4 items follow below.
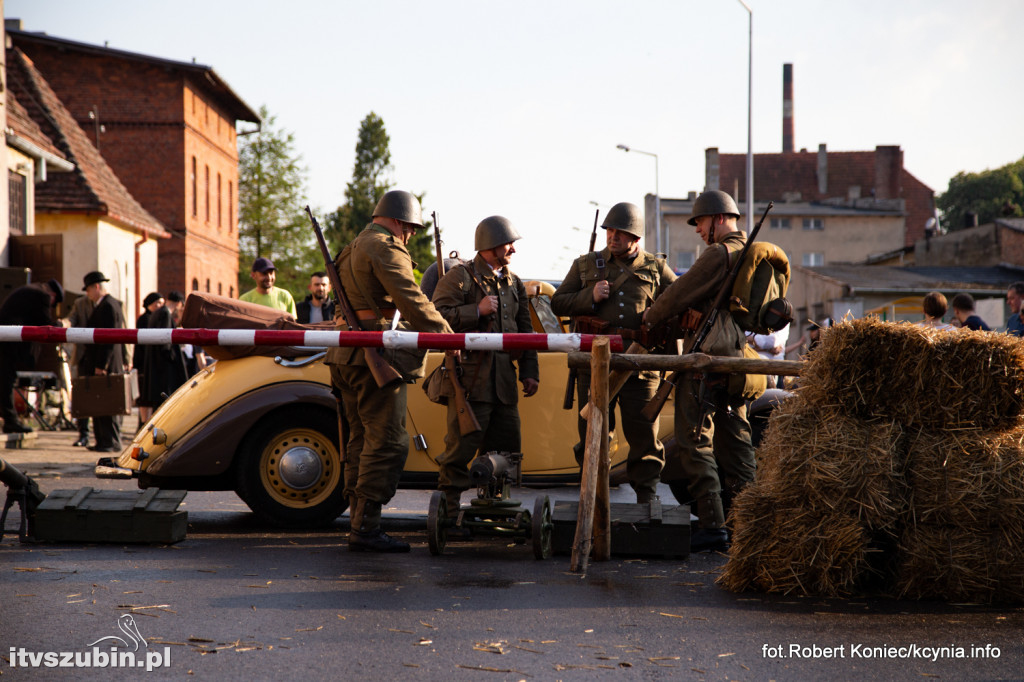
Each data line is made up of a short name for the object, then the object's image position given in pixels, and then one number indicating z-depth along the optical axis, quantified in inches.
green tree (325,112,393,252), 3430.1
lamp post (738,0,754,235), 1267.2
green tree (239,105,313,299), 2383.1
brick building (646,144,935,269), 3117.6
